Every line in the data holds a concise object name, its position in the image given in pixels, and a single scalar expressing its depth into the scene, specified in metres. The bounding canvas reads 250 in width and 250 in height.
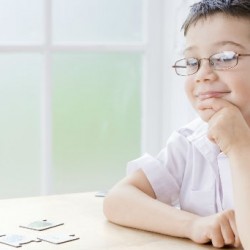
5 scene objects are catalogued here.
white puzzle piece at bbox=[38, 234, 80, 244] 1.58
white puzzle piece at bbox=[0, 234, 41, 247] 1.56
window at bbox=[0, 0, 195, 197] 2.72
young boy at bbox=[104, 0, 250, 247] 1.58
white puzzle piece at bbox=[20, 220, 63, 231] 1.66
